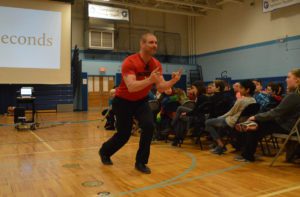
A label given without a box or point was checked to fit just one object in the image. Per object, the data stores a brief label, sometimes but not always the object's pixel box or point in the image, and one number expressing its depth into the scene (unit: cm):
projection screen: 1009
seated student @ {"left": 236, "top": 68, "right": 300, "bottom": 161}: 383
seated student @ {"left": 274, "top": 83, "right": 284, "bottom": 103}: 541
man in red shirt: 353
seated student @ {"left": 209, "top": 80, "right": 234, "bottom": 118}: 518
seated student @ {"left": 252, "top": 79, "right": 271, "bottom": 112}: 506
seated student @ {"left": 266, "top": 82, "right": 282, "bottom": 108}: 490
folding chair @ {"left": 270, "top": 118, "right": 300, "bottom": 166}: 367
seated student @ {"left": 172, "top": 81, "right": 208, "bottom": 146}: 515
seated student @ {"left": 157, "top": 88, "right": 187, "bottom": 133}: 582
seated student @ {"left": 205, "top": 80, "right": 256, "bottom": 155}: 455
